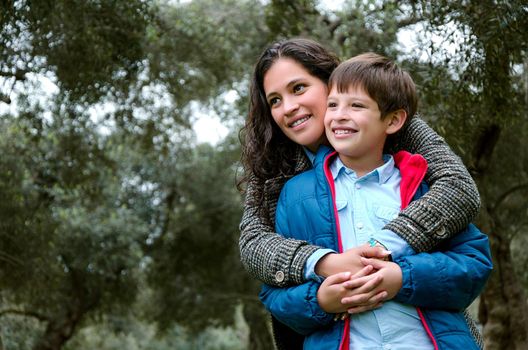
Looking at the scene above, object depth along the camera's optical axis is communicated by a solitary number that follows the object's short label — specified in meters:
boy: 2.56
